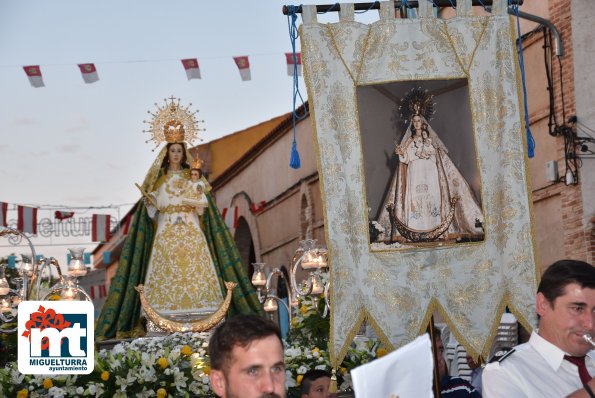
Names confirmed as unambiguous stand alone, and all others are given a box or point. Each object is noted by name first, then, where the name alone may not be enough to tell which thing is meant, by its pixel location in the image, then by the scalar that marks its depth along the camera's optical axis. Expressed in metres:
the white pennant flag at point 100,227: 37.08
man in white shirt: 6.04
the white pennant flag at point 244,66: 27.21
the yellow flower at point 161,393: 12.43
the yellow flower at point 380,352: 13.54
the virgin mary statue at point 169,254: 18.41
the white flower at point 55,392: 12.27
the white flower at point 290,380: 13.02
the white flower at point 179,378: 12.70
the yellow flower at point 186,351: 13.26
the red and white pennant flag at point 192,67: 26.55
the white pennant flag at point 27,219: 33.25
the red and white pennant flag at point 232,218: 49.39
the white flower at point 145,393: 12.51
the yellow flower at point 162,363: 12.73
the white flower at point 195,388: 12.77
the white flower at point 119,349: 13.88
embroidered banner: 11.12
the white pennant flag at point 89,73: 26.47
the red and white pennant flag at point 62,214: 43.12
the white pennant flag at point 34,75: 26.47
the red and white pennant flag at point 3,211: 31.00
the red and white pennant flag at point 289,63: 25.88
